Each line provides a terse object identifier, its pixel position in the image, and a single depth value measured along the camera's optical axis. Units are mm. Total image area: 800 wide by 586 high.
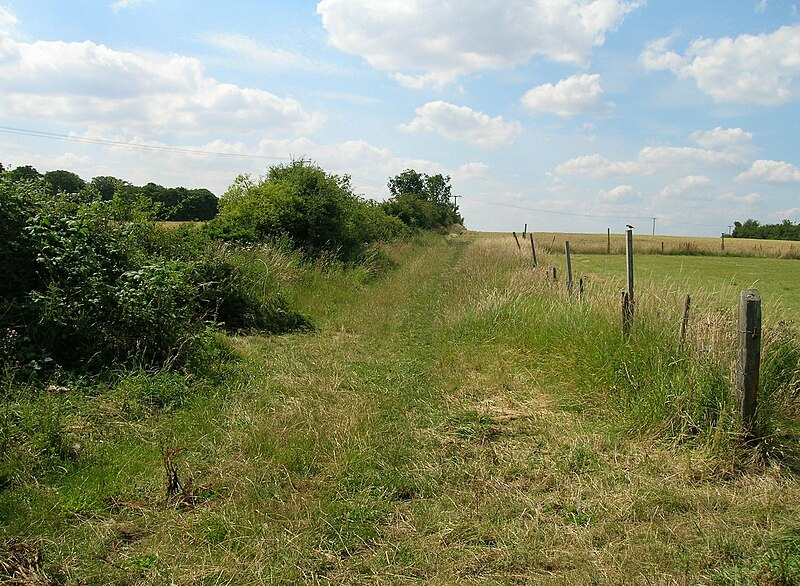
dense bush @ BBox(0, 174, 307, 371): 6791
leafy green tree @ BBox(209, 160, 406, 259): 16453
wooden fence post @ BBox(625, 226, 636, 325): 7434
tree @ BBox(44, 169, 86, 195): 22216
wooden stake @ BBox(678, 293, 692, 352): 6238
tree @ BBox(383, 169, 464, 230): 53031
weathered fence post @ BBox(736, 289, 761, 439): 5090
